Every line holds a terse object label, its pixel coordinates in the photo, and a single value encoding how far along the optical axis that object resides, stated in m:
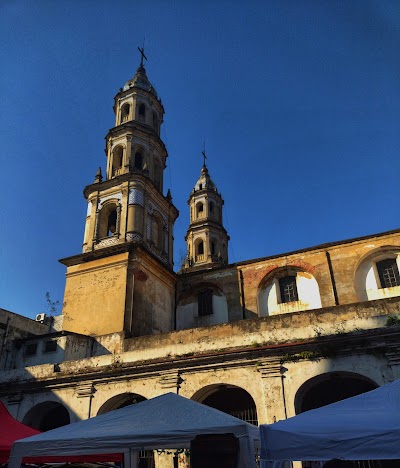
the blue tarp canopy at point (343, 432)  4.51
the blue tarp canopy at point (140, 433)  5.43
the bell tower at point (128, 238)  18.47
